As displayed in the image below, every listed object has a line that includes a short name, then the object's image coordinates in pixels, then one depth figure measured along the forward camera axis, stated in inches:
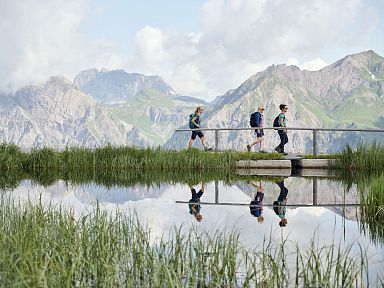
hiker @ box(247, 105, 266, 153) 1011.7
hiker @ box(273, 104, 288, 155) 1020.2
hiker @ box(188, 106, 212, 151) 1044.5
